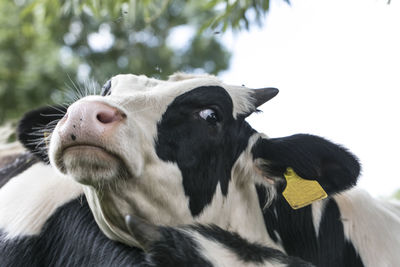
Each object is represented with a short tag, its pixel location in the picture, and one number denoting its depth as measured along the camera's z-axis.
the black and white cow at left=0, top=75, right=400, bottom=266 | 3.87
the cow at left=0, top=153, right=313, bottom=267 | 3.78
